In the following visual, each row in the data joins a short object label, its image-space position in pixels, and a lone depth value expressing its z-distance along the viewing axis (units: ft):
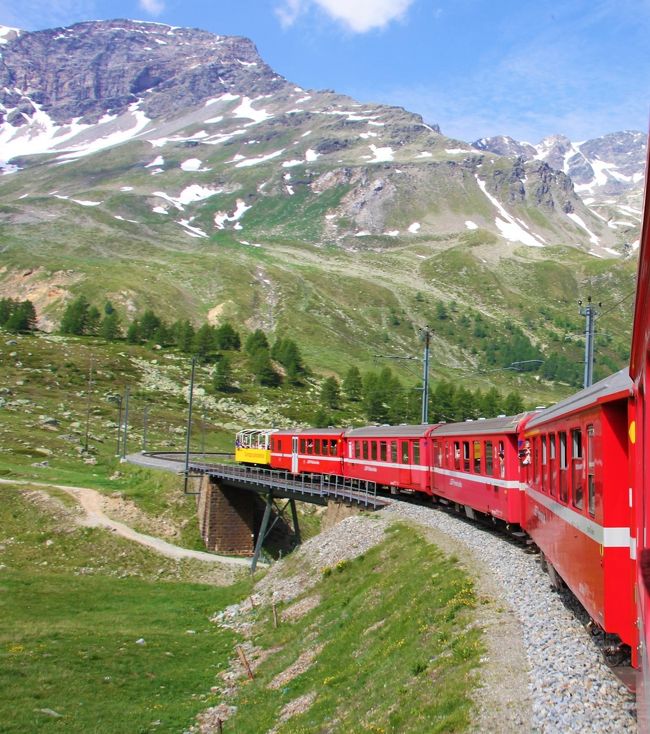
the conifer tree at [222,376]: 373.61
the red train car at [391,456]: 108.27
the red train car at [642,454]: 16.66
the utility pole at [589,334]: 92.84
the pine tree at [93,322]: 451.53
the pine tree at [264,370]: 406.82
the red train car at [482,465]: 68.74
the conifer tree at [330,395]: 377.91
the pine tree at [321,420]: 313.73
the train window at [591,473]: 31.60
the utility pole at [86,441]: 239.62
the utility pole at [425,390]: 134.82
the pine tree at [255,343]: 446.60
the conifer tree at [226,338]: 458.91
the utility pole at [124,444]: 227.61
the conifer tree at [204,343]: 434.71
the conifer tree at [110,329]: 438.40
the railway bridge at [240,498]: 146.00
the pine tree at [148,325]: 449.89
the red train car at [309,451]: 146.51
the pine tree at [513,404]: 374.43
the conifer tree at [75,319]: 440.86
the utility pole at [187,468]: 174.81
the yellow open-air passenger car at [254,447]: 189.43
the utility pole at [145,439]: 262.94
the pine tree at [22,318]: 424.87
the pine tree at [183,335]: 437.58
